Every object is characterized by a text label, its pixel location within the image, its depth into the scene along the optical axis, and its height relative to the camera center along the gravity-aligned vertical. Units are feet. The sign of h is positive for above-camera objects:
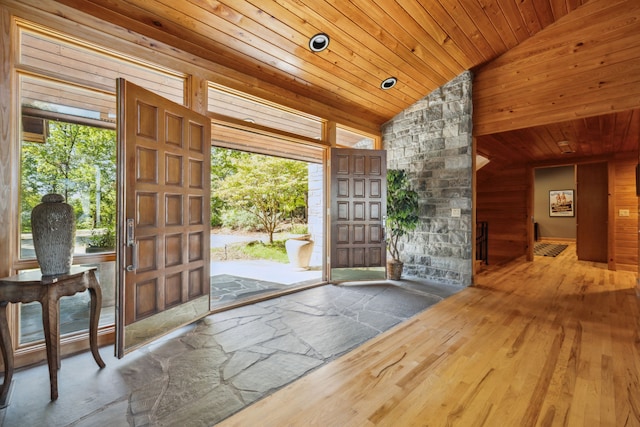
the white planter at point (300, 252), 18.54 -2.52
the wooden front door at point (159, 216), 6.88 -0.05
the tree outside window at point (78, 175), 7.04 +1.04
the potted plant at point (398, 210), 14.87 +0.20
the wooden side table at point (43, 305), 5.49 -1.79
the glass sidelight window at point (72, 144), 6.95 +1.89
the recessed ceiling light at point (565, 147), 16.85 +4.17
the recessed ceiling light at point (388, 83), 12.96 +6.07
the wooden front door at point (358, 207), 14.23 +0.35
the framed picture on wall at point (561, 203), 32.68 +1.25
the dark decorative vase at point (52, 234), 5.90 -0.41
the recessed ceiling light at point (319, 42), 9.82 +6.05
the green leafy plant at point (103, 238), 8.05 -0.70
